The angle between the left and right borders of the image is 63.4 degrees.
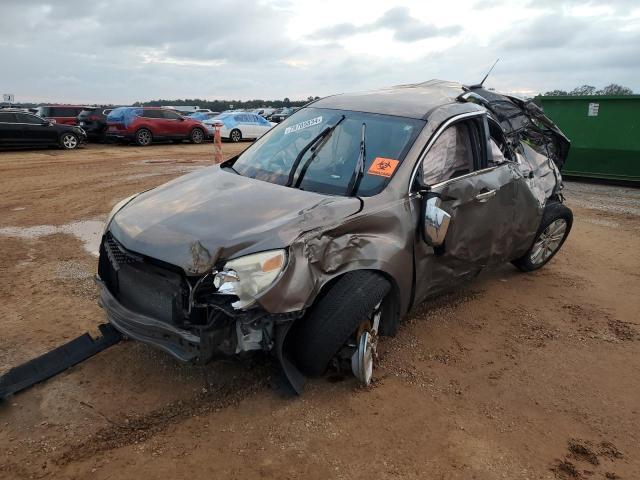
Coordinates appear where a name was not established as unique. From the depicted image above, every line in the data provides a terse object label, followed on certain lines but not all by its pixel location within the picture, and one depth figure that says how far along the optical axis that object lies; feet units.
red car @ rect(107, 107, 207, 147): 63.46
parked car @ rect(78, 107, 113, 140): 65.62
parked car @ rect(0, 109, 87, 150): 53.62
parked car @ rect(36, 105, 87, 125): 67.00
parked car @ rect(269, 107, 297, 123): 108.80
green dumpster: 37.40
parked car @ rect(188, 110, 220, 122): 83.16
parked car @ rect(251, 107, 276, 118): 129.73
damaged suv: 9.52
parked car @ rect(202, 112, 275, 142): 75.46
